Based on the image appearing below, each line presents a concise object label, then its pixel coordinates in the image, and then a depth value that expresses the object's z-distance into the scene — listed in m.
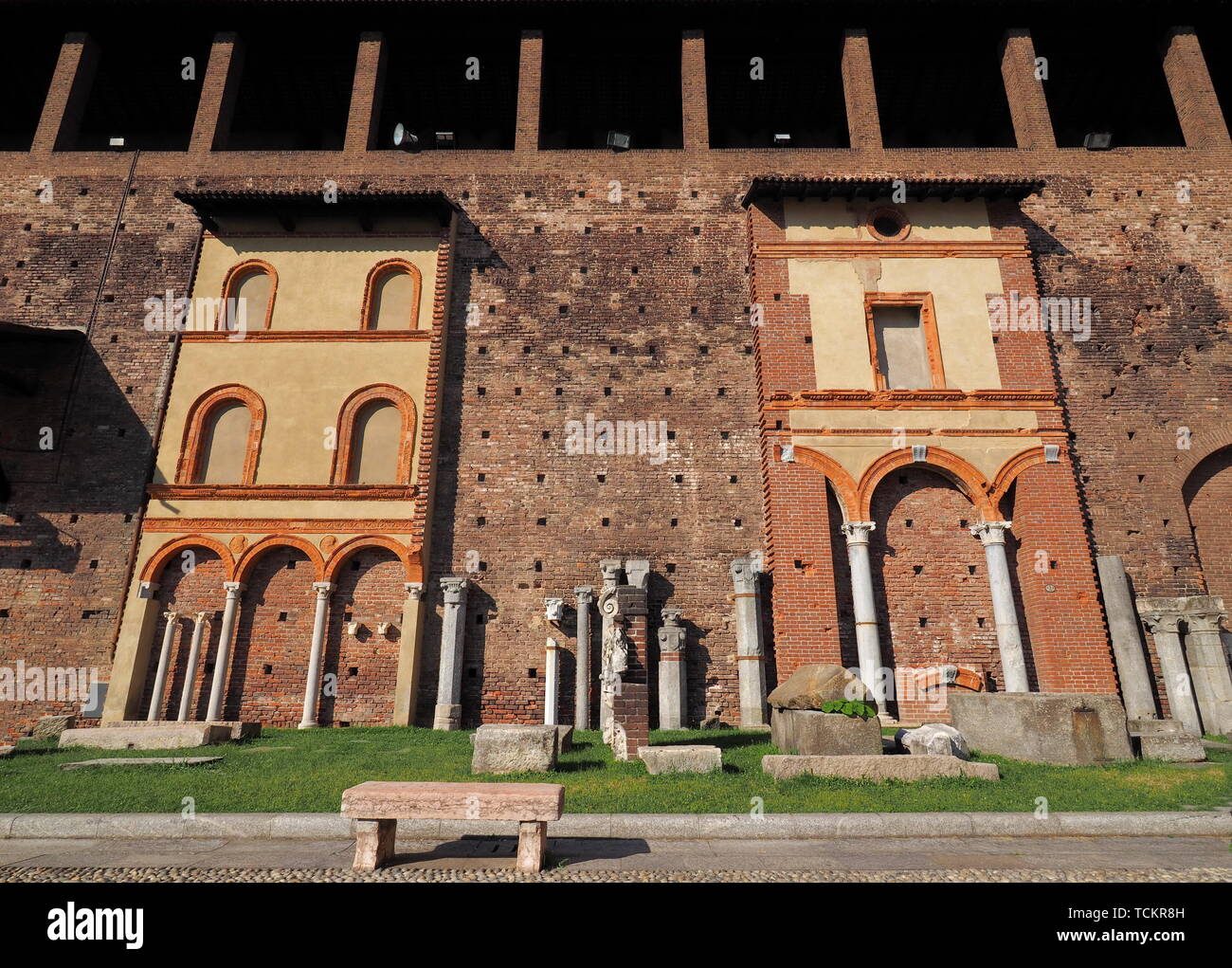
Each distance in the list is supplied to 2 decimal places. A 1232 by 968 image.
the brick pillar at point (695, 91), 17.41
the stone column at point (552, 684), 12.81
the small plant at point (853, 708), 8.51
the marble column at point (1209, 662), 11.97
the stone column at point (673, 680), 12.60
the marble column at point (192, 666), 12.95
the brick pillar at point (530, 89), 17.55
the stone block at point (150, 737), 10.24
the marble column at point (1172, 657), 12.16
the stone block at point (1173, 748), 9.09
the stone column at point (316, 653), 12.93
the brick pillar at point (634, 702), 9.22
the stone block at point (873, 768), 7.78
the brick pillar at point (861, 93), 17.42
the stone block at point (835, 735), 8.38
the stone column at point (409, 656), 12.88
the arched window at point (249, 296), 15.62
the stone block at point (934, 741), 8.66
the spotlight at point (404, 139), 17.38
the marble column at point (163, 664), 12.97
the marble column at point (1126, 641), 12.17
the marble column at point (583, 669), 12.81
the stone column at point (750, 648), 12.55
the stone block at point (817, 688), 8.89
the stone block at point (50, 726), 12.54
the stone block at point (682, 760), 8.05
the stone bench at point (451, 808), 4.87
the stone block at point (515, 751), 8.06
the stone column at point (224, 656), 12.92
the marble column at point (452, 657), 12.75
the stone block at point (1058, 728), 8.83
